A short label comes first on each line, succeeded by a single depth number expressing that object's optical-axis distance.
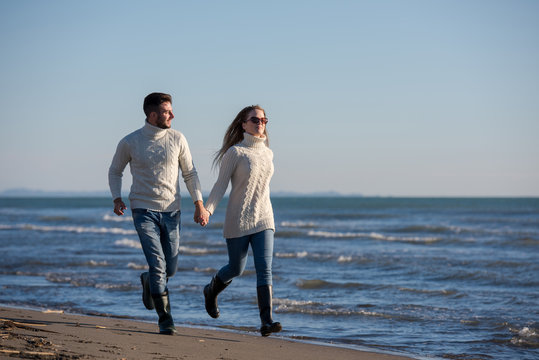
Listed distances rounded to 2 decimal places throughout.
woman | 10.20
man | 10.18
